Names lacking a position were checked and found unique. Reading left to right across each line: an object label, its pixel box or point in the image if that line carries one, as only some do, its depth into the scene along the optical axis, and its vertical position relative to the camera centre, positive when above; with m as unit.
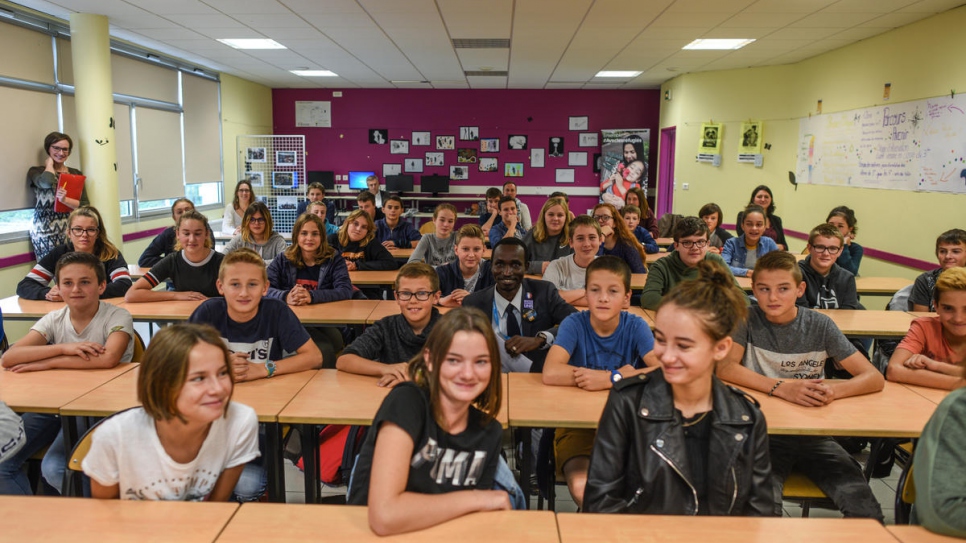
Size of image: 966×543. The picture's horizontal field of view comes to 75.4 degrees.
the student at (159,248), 5.19 -0.52
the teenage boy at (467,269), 3.98 -0.51
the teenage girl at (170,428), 1.64 -0.65
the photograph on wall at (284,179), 10.56 +0.14
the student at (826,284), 3.91 -0.54
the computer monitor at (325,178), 11.46 +0.18
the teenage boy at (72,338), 2.46 -0.66
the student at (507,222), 6.44 -0.32
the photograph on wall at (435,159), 11.80 +0.59
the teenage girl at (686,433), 1.65 -0.64
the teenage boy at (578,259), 4.25 -0.46
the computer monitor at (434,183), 11.46 +0.13
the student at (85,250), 3.90 -0.48
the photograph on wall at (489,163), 11.80 +0.53
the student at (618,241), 5.03 -0.39
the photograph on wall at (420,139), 11.76 +0.95
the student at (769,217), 6.67 -0.22
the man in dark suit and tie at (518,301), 3.23 -0.57
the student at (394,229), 6.54 -0.42
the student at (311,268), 4.15 -0.54
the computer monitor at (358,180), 11.59 +0.16
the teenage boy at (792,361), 2.27 -0.67
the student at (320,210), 6.87 -0.24
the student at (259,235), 4.85 -0.38
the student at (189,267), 3.96 -0.53
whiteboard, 5.13 +0.50
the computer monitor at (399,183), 11.37 +0.12
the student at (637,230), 6.39 -0.37
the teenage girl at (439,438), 1.49 -0.64
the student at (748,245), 5.24 -0.43
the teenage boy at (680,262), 3.79 -0.42
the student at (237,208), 7.05 -0.24
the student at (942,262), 3.93 -0.39
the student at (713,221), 6.23 -0.25
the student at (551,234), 5.23 -0.36
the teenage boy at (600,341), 2.46 -0.61
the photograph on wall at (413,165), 11.85 +0.47
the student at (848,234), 5.05 -0.31
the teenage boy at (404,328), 2.69 -0.61
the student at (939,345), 2.50 -0.62
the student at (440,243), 5.40 -0.46
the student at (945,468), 1.41 -0.61
